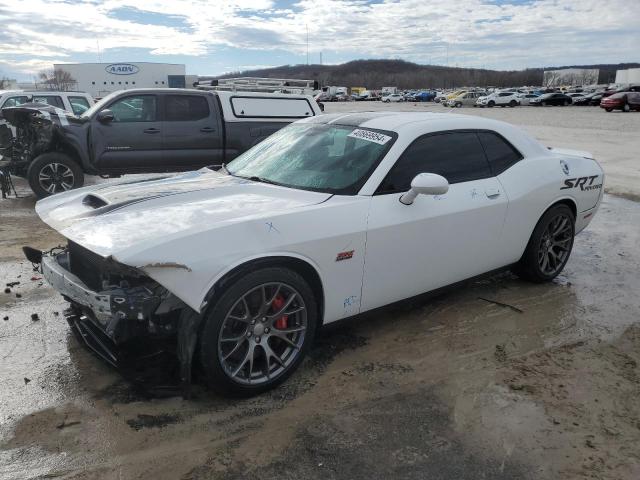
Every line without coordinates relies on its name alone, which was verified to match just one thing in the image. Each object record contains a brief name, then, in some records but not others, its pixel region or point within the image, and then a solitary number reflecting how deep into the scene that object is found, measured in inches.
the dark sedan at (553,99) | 1953.7
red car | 1418.6
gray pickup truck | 337.7
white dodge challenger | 113.3
